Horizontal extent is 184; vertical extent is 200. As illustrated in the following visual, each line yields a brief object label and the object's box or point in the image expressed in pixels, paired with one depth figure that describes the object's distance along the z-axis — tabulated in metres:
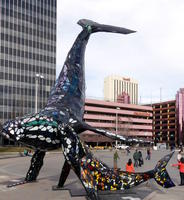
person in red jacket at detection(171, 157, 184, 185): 13.84
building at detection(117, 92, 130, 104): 132.18
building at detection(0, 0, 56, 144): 69.81
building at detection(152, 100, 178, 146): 106.00
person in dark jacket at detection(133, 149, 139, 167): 22.49
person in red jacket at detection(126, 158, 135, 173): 13.79
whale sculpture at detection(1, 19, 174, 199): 9.04
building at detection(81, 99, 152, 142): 77.00
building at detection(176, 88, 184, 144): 102.17
